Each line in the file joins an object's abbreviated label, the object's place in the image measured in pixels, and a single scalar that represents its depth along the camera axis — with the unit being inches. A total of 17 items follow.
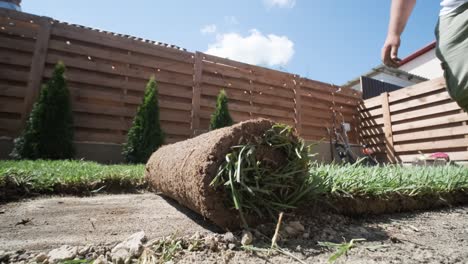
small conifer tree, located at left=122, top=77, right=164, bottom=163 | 159.0
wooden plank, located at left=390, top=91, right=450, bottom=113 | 203.5
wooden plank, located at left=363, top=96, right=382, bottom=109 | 266.5
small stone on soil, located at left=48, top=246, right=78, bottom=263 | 30.0
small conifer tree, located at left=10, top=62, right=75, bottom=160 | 136.3
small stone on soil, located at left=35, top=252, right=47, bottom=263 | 30.2
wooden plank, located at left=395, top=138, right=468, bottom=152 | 186.3
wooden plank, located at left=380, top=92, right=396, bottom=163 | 244.6
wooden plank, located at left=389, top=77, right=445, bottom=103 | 207.8
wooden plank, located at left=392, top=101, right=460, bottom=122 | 196.6
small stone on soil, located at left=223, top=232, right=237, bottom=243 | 35.8
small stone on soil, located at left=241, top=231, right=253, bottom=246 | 35.3
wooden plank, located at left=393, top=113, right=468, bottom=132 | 188.5
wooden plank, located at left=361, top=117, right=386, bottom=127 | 263.3
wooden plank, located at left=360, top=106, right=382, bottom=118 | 265.6
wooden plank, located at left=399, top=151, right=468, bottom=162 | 182.2
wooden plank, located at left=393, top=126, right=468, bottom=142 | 186.9
